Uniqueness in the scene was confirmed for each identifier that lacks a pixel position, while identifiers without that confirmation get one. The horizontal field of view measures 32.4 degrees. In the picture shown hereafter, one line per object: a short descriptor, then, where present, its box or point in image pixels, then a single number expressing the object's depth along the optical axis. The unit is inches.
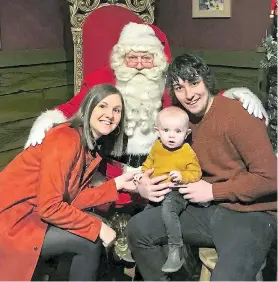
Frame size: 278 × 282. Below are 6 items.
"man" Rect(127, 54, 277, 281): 66.6
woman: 65.7
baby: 68.6
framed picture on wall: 108.9
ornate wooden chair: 103.2
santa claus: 88.7
